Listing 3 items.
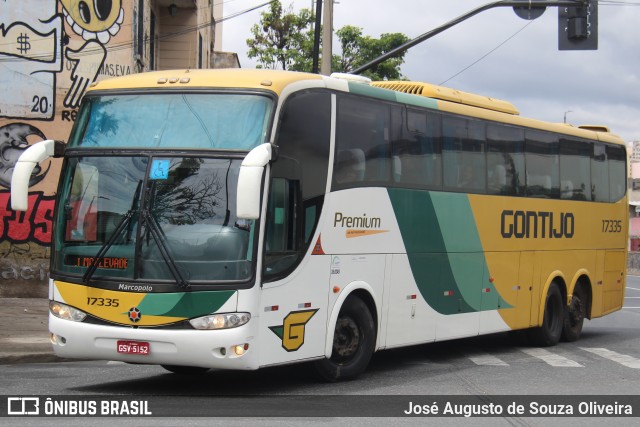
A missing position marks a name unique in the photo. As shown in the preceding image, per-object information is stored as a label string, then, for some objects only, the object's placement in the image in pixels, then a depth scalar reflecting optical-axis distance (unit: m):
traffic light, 19.45
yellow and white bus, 9.90
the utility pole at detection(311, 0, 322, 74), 23.42
